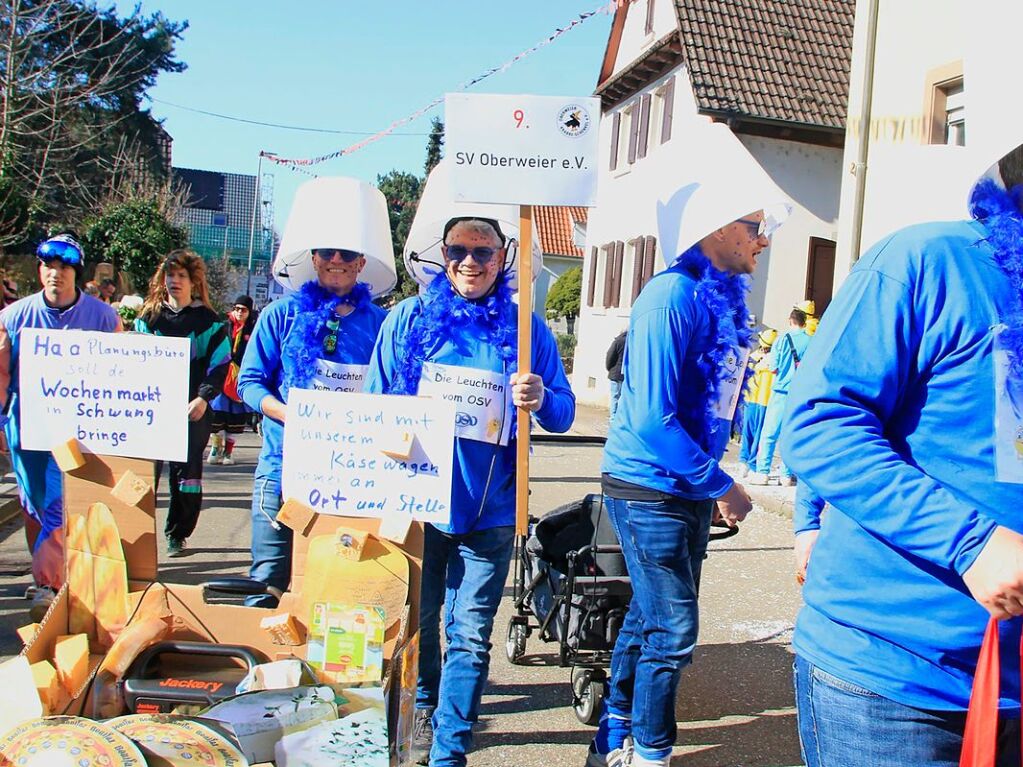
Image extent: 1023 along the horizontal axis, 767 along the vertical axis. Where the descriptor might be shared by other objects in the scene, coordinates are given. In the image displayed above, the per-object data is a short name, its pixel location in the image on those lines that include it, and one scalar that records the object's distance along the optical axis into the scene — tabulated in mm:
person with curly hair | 6277
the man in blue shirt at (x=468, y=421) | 3379
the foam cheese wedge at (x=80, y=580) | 3090
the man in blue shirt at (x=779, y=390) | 11085
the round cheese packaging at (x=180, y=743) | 2133
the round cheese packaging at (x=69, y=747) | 2025
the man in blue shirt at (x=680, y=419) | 3301
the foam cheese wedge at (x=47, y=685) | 2621
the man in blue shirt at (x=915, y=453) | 1743
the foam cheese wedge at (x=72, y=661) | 2783
